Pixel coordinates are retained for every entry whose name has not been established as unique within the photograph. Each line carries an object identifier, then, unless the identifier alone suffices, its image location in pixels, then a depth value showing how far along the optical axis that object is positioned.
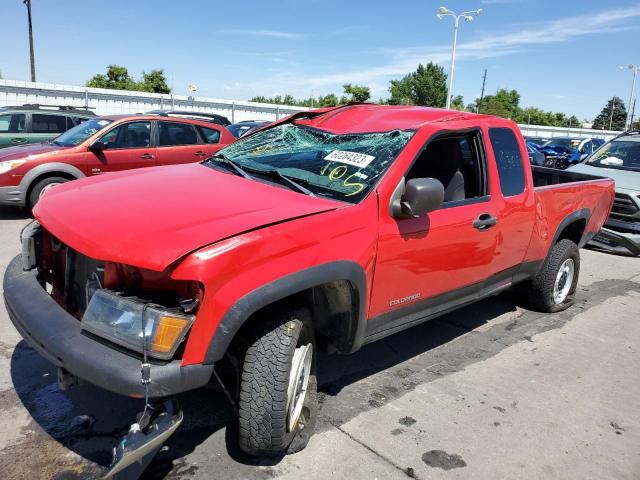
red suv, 7.61
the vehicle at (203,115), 10.01
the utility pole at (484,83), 83.81
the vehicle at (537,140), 24.05
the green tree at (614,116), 103.44
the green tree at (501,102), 65.52
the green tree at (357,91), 61.13
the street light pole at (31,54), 31.75
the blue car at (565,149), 17.98
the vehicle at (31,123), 10.22
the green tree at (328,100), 60.37
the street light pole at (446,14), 29.13
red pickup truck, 2.21
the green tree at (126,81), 47.43
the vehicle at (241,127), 14.39
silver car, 7.34
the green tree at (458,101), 77.88
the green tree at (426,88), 73.69
